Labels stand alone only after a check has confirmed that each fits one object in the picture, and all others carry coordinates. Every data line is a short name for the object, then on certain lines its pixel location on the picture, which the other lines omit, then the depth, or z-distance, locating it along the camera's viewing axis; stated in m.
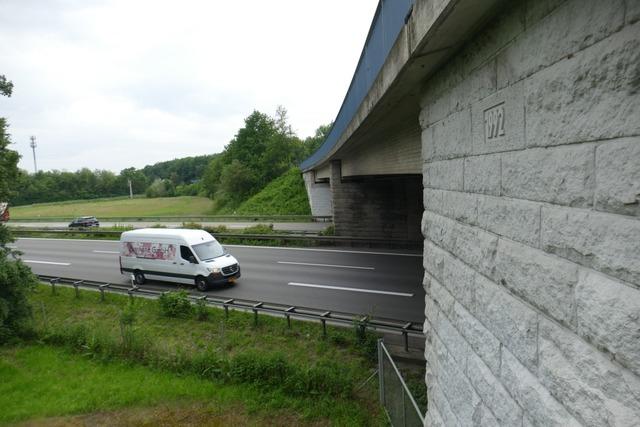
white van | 15.42
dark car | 37.38
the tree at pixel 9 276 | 12.29
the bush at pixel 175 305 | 13.01
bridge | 1.53
